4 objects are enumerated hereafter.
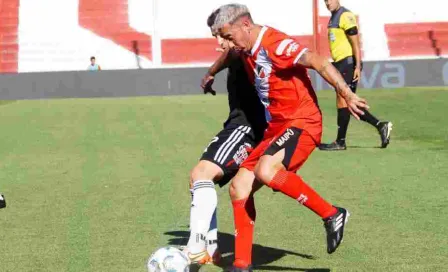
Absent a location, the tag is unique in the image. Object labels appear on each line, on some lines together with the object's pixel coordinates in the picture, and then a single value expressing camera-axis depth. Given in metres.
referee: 21.69
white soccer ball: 9.79
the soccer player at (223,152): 10.57
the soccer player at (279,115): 9.71
